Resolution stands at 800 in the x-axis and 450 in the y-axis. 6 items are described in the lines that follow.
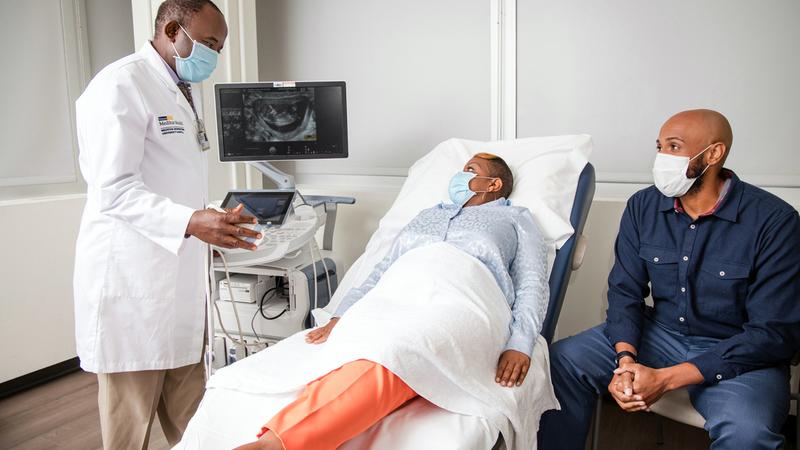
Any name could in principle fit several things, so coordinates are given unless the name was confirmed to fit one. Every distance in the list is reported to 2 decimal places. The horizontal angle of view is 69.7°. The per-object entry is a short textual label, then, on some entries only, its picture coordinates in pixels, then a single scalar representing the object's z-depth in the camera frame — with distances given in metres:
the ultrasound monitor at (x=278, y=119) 2.06
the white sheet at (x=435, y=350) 1.16
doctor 1.36
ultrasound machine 1.99
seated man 1.38
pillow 1.85
